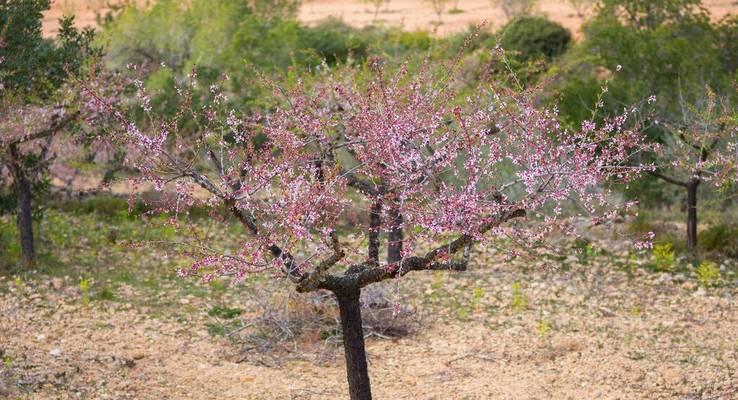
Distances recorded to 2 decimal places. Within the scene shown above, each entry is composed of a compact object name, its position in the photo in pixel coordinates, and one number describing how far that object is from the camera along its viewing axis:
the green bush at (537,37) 25.15
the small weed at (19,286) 10.70
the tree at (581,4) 33.21
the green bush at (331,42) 23.38
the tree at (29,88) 10.59
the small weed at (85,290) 10.33
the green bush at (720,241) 12.41
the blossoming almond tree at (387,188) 6.38
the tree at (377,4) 35.22
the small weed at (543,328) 9.54
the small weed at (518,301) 10.44
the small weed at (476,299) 10.57
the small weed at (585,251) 12.17
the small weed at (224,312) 10.19
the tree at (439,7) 34.59
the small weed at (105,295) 10.63
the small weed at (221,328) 9.70
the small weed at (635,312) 10.29
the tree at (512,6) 33.87
